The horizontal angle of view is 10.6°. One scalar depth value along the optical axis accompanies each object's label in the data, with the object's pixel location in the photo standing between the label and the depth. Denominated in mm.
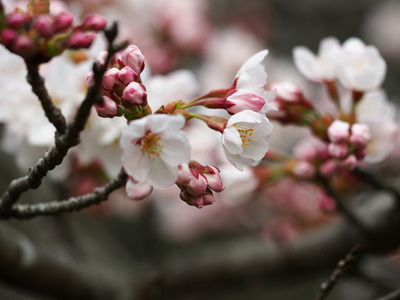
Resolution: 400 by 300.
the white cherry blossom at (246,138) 851
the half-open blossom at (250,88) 857
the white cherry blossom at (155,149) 838
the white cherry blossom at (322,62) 939
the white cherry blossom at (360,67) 930
